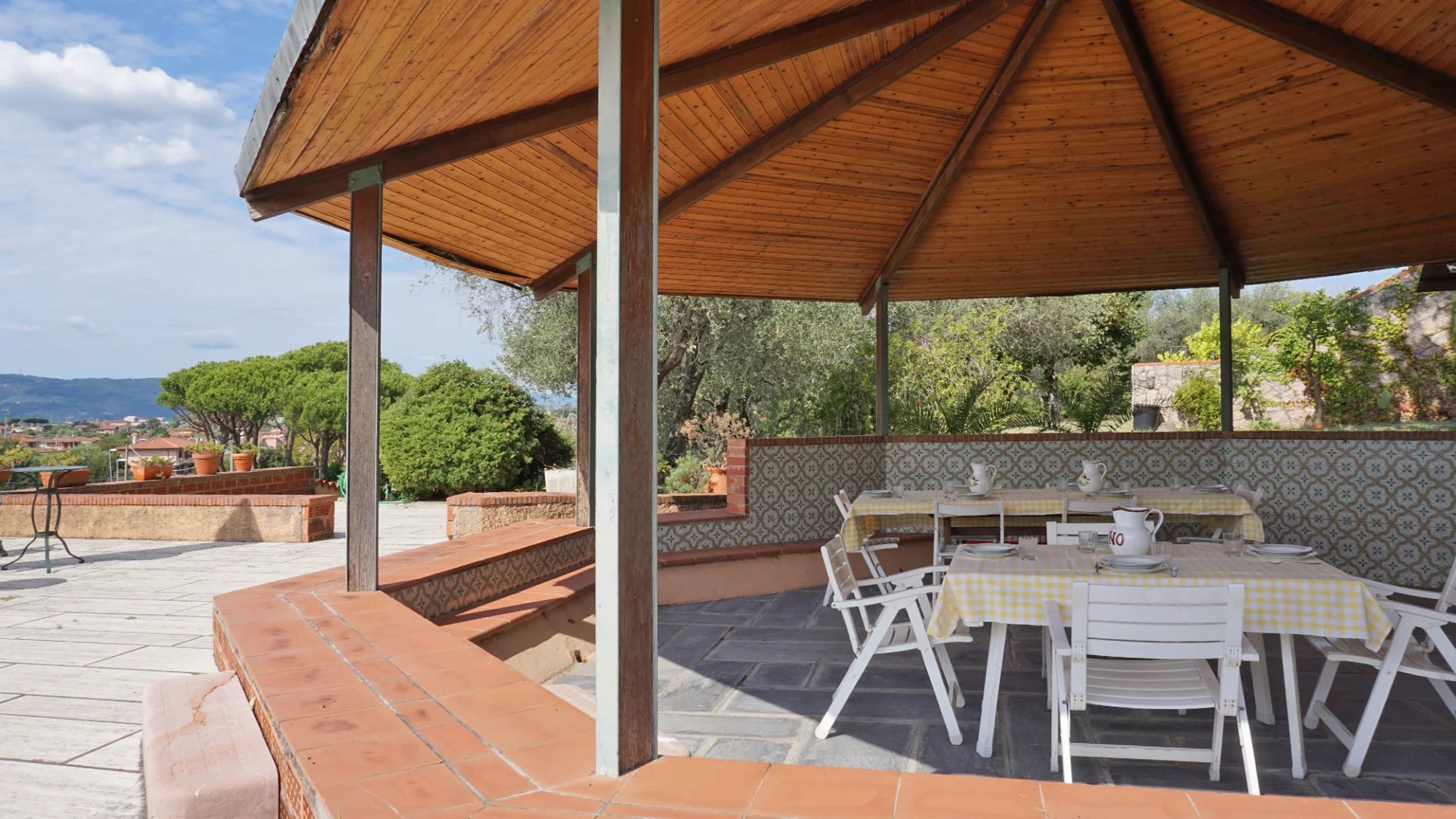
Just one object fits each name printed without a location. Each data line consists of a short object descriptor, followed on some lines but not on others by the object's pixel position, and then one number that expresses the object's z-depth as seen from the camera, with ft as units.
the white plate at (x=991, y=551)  12.58
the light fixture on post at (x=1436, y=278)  23.84
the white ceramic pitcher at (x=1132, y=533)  11.74
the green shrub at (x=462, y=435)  41.22
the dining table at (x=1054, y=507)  18.47
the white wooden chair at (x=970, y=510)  19.11
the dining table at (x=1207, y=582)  10.27
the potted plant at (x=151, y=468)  36.04
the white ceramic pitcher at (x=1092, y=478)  19.92
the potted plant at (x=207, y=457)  38.70
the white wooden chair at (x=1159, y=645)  9.30
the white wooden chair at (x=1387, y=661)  10.21
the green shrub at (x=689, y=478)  38.52
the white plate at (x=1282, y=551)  12.19
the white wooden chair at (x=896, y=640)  11.65
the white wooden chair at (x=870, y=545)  17.72
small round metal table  24.03
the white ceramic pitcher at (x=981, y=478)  20.53
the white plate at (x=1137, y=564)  11.06
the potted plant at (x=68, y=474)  27.61
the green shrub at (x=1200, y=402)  44.88
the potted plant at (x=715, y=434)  40.45
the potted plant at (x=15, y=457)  41.55
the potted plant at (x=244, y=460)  41.24
